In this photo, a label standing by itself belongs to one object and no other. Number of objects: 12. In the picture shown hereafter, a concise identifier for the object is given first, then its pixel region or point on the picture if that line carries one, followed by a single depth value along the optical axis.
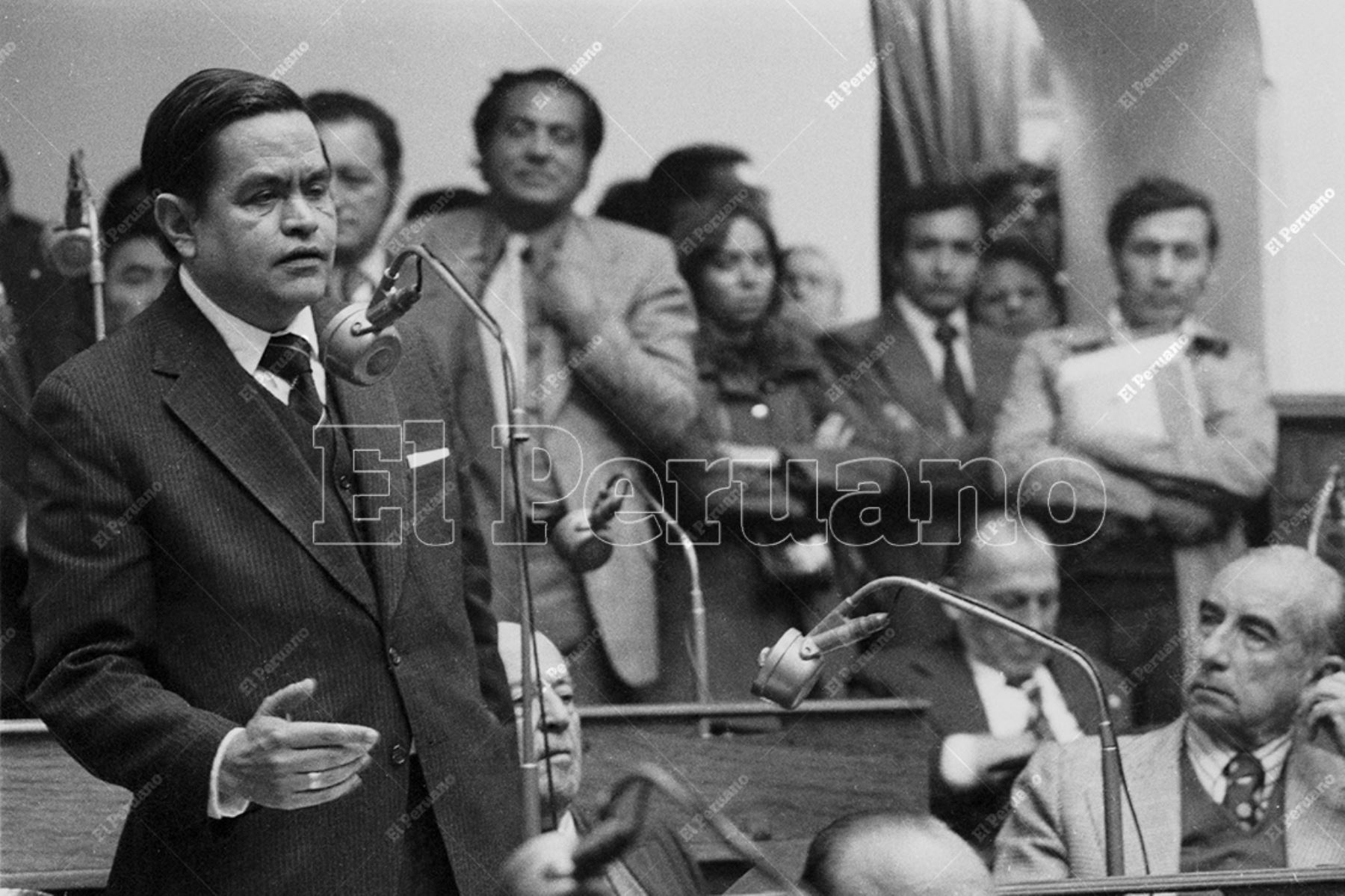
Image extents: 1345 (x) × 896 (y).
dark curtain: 10.02
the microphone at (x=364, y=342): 4.63
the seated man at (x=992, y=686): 9.37
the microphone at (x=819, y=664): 5.73
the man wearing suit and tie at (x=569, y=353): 9.49
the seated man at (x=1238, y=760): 9.02
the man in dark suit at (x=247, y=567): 4.51
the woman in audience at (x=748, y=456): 9.71
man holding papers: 10.01
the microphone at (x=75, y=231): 8.41
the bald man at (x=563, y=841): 2.84
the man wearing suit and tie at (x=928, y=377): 9.86
